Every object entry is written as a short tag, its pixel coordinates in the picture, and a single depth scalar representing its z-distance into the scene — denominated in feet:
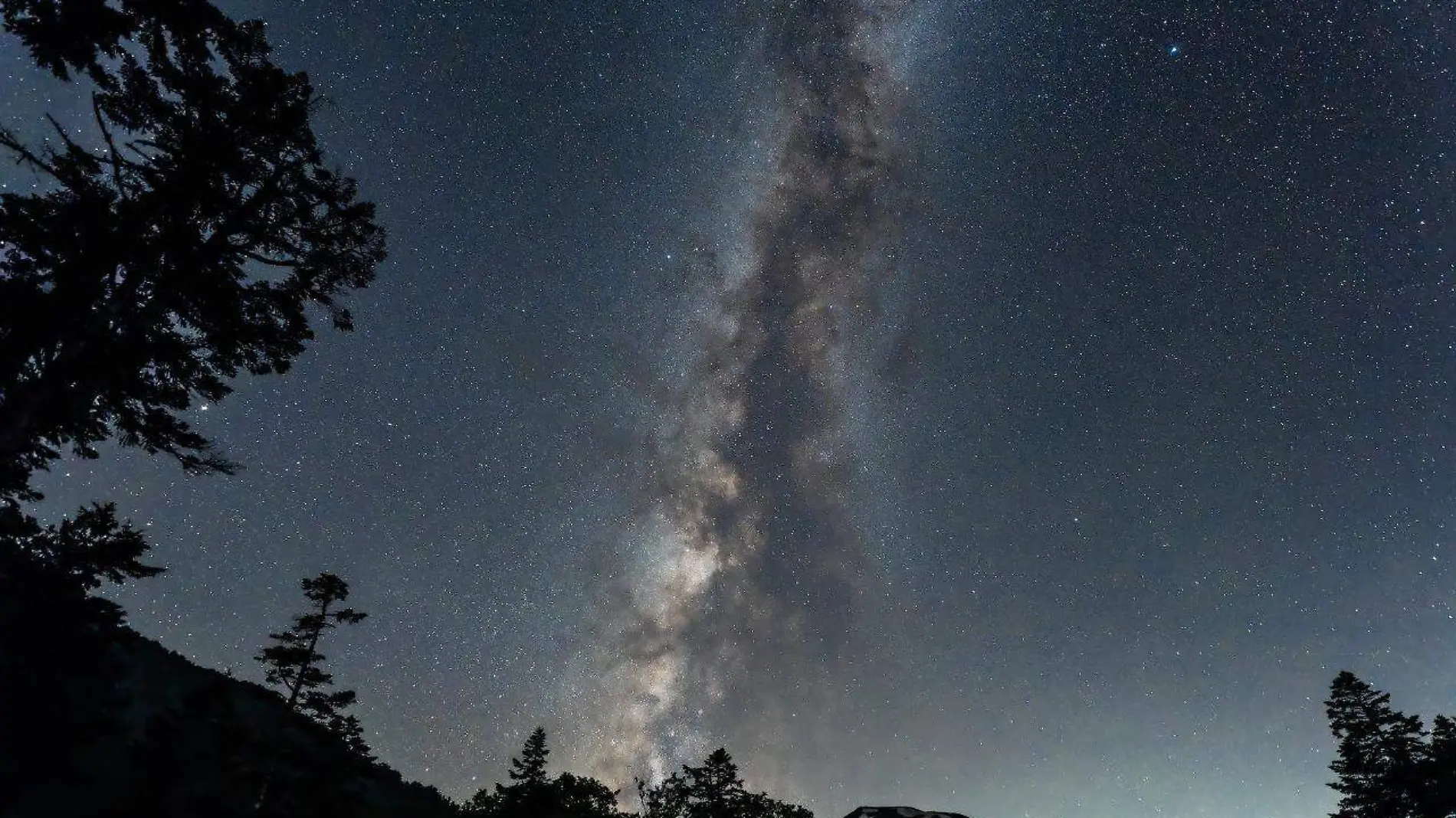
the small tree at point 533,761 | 126.31
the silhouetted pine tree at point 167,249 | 34.04
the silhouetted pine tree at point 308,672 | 79.77
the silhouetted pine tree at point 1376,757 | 108.37
